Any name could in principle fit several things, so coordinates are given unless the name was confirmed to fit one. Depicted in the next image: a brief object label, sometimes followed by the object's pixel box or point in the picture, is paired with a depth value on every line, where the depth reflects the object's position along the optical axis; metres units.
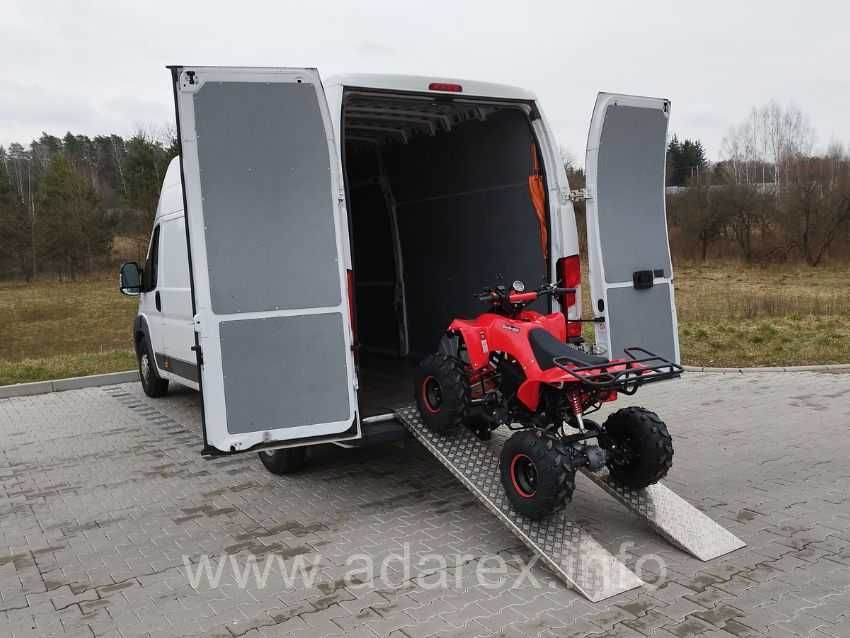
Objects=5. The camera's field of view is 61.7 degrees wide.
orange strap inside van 5.47
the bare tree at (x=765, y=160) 33.25
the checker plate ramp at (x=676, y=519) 4.03
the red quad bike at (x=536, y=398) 3.96
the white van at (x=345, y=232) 4.09
